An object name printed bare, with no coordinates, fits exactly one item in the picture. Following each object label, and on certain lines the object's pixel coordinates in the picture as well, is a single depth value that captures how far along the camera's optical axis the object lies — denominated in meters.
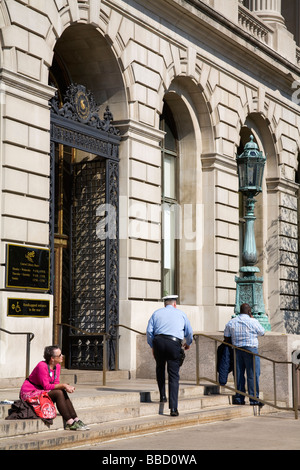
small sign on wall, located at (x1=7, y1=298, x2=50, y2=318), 16.86
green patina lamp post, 19.62
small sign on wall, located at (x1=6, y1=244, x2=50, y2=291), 17.02
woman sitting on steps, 12.46
